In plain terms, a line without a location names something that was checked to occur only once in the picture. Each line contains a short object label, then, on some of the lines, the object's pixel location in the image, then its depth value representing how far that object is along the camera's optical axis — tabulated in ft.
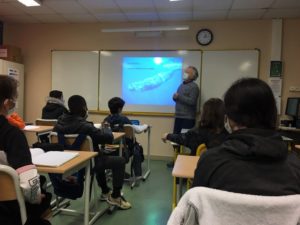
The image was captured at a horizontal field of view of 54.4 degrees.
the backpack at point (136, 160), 12.67
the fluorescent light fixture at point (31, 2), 14.77
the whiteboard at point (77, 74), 18.84
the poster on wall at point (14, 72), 18.00
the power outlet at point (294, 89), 16.74
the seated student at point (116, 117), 12.11
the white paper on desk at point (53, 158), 5.90
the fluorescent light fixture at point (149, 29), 16.77
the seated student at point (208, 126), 8.04
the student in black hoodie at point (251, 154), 2.99
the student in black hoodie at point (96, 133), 8.56
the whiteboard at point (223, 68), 17.01
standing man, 16.19
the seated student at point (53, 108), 14.19
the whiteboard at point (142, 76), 17.75
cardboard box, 18.02
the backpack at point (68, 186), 7.63
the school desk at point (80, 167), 5.68
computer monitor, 15.38
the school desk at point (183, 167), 5.65
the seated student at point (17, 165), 4.56
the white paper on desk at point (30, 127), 11.75
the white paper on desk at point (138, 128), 12.21
